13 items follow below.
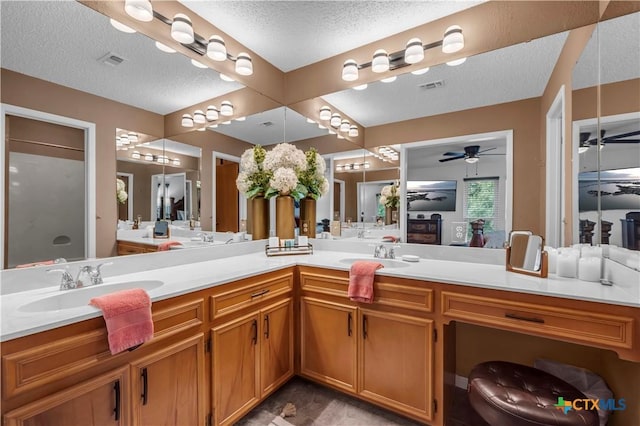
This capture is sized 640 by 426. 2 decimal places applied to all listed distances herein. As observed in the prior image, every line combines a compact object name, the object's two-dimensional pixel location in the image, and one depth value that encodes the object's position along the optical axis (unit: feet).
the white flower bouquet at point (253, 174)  8.18
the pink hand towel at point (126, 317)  3.37
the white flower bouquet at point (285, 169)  8.00
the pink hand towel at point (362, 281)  5.51
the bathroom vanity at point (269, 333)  3.16
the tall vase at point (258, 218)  8.41
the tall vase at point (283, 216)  8.46
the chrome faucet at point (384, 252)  7.12
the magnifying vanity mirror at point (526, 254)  5.04
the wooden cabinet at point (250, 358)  4.90
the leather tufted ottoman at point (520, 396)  3.51
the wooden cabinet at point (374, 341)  5.19
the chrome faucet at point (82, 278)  4.33
